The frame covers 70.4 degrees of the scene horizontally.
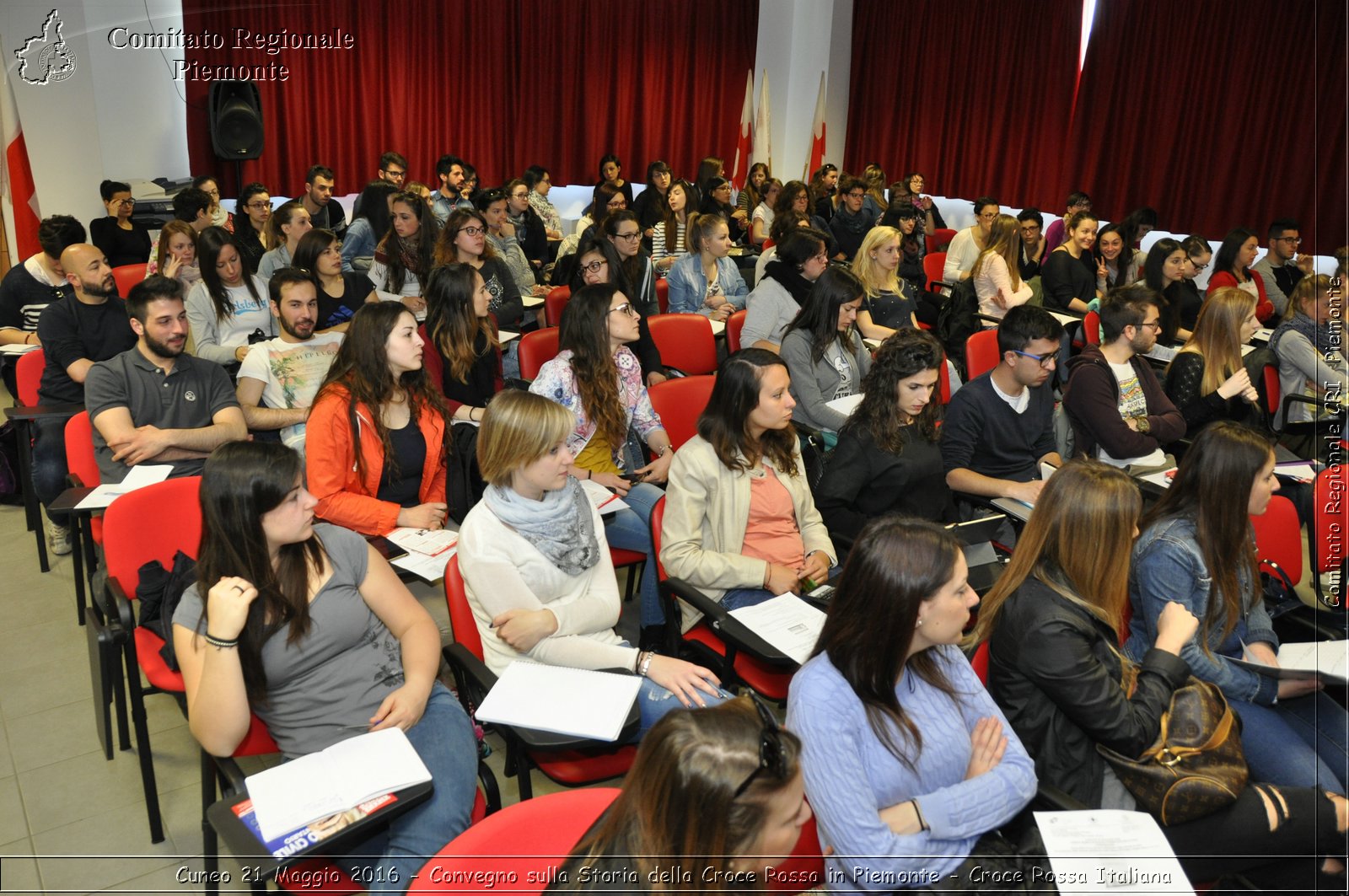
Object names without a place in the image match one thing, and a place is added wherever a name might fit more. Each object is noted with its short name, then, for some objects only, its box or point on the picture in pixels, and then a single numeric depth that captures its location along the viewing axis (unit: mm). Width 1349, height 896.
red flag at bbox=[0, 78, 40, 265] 7125
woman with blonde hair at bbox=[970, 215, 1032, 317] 6414
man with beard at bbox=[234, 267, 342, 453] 3898
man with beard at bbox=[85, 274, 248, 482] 3459
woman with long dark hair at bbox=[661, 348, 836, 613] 2910
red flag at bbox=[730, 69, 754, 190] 12211
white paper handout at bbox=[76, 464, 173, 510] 3014
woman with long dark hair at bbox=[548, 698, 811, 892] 1380
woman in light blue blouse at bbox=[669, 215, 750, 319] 6223
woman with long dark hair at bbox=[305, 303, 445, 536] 3131
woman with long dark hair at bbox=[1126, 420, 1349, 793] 2525
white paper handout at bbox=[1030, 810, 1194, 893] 1802
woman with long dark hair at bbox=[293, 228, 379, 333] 5156
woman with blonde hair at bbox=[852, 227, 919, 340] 5715
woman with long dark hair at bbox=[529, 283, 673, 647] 3824
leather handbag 2092
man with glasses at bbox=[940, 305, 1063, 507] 3625
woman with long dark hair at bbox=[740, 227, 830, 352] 5195
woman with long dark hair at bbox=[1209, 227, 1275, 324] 6926
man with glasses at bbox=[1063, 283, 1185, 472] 3984
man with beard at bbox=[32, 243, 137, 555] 4078
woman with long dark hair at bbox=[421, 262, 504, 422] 4270
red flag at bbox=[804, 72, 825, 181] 11805
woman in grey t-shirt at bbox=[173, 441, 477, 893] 2004
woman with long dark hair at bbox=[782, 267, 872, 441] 4320
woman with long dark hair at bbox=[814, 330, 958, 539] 3328
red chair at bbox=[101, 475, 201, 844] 2561
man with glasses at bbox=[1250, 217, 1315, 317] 7105
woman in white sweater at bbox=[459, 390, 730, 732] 2424
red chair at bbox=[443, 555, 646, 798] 2250
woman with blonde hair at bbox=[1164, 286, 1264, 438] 4430
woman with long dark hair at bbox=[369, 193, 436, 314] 5953
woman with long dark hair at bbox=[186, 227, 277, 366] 4758
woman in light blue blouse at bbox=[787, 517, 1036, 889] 1830
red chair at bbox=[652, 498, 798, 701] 2652
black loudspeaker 8336
